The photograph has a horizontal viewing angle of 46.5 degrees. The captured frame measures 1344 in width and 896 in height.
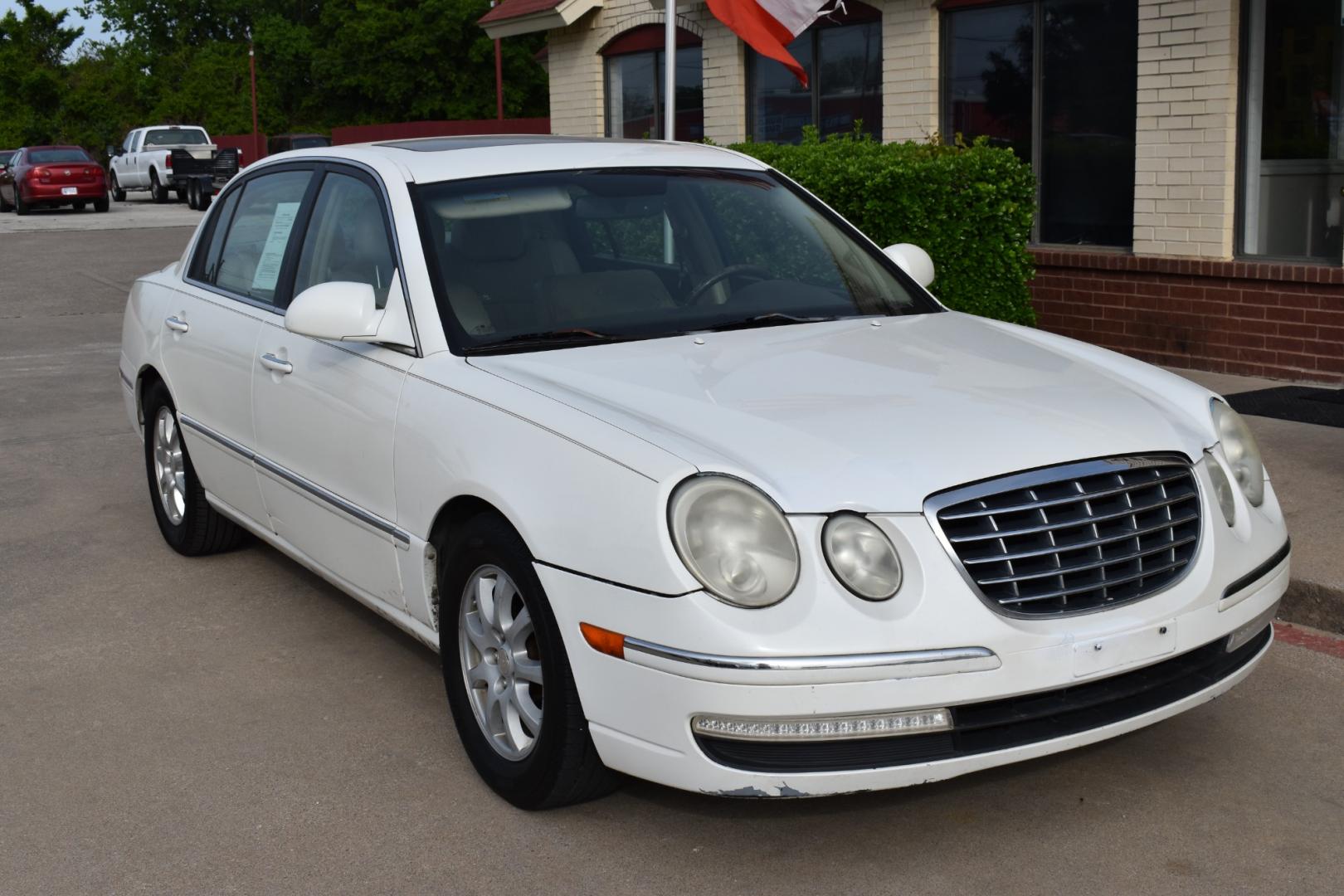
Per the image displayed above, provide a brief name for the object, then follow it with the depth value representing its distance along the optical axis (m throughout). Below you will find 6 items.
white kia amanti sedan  3.35
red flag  10.00
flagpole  8.35
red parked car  37.03
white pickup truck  39.97
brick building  9.49
